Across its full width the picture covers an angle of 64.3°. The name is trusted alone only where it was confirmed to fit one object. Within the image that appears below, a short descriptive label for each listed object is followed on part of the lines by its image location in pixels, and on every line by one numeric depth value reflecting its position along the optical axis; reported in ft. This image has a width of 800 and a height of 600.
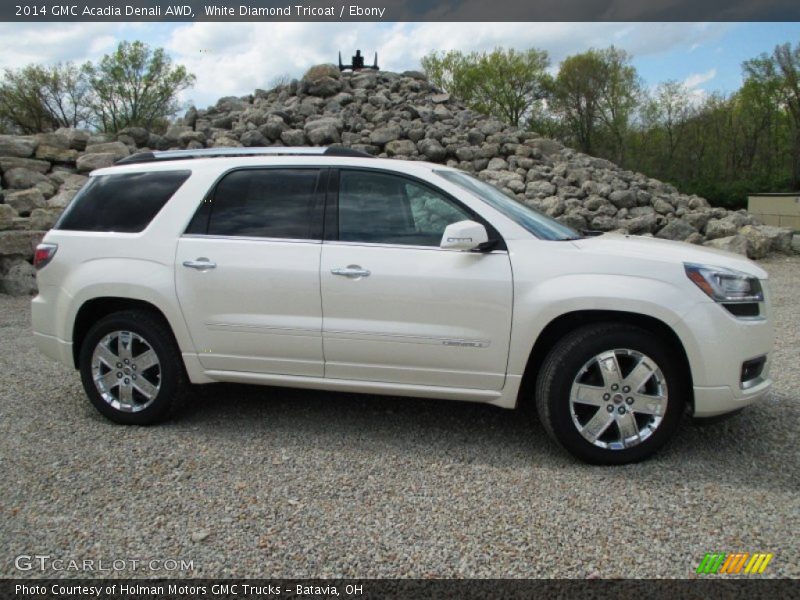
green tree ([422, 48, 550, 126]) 147.84
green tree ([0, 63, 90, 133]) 101.60
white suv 11.84
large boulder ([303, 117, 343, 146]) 50.88
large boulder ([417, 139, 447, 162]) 51.96
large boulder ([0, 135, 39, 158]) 46.78
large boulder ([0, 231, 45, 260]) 34.50
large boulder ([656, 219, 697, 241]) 48.69
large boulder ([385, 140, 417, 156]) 51.98
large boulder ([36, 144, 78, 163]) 48.14
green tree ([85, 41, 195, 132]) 119.96
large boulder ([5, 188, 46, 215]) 39.04
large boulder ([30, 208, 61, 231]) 37.22
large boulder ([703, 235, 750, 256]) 45.72
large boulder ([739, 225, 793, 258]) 47.60
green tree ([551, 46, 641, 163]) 135.74
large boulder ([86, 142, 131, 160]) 49.07
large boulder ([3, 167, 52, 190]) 43.70
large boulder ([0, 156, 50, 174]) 44.97
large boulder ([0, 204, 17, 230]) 36.22
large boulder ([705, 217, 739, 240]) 49.49
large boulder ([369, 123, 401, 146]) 53.11
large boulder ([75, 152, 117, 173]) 46.89
